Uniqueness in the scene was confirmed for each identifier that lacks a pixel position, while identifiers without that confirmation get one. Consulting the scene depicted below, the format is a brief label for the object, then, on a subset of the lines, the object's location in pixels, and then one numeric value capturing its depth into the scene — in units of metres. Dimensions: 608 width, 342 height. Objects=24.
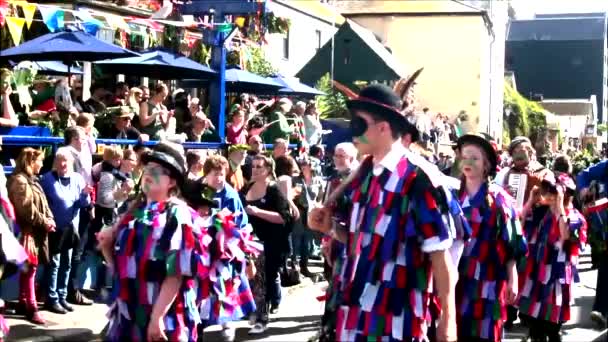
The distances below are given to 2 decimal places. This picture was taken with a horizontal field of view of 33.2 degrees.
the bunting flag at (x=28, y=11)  11.97
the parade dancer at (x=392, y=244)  4.44
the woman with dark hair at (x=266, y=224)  9.27
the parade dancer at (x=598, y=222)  9.30
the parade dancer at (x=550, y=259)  8.41
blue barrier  9.54
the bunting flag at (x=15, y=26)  11.83
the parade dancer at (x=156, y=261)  4.97
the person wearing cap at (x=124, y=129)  11.29
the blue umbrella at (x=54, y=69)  15.96
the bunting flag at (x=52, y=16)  12.24
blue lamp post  14.75
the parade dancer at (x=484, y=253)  6.25
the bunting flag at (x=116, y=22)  12.92
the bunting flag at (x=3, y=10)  10.94
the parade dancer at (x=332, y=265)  4.64
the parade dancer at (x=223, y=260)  5.84
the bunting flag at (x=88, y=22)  12.52
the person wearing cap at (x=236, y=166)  10.52
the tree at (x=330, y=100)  24.36
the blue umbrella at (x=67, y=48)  11.66
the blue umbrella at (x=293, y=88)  18.93
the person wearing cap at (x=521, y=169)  8.97
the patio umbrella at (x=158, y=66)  13.55
